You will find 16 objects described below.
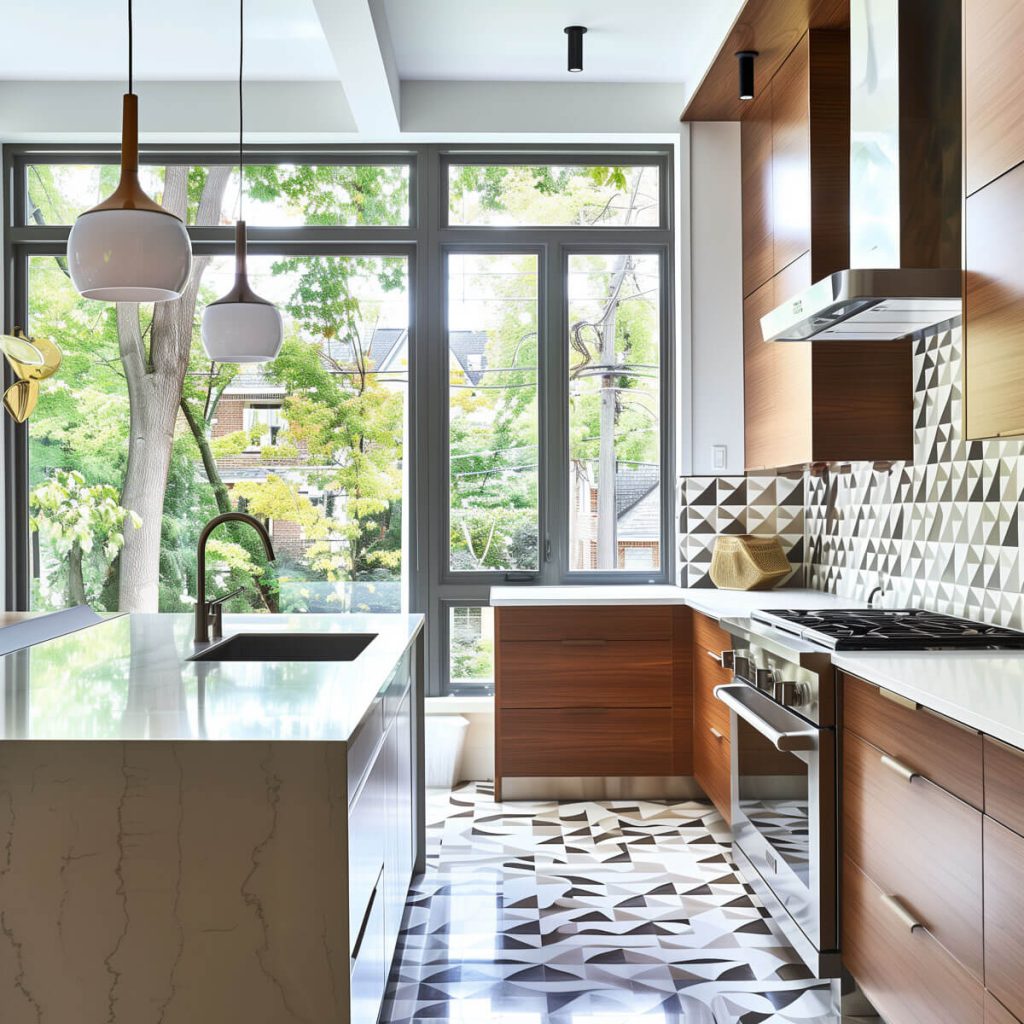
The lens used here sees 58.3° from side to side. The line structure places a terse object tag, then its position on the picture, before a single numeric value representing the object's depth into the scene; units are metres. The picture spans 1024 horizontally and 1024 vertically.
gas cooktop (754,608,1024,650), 2.16
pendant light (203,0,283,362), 2.44
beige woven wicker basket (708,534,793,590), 3.77
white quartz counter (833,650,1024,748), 1.48
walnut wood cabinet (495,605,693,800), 3.66
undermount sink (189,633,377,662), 2.52
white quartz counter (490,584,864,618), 3.24
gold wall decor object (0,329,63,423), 3.52
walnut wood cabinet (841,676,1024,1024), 1.47
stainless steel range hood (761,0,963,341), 2.28
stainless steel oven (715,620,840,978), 2.21
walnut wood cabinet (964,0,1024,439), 1.82
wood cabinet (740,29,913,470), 3.01
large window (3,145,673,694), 4.19
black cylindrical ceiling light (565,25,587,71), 3.53
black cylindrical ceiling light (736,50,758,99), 3.37
